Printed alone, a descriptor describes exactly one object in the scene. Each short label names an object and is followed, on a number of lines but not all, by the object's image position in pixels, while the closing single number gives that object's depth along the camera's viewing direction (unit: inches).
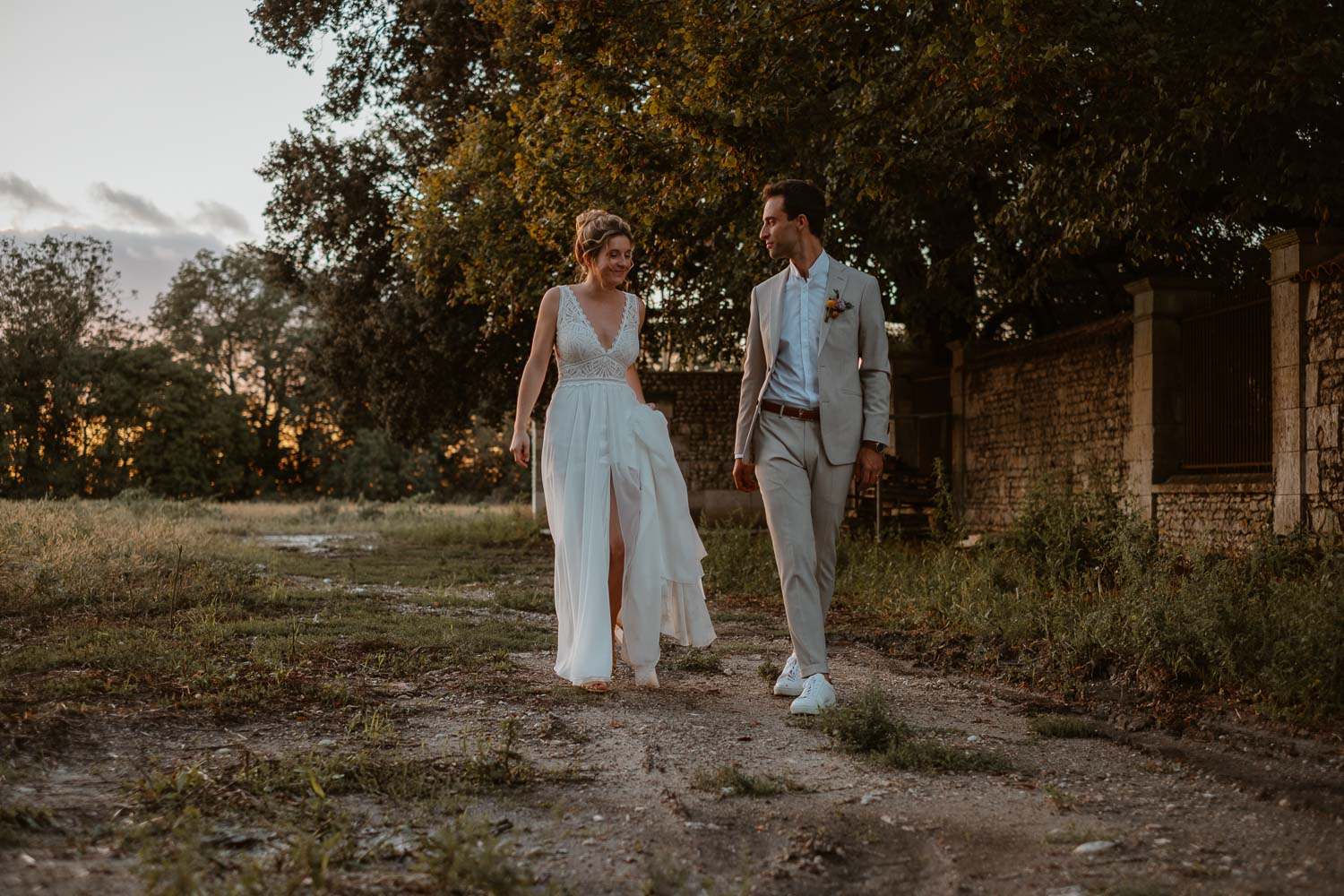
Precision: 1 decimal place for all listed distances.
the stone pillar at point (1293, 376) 387.9
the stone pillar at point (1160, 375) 488.7
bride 231.9
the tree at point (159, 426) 1770.4
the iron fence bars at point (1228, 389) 438.6
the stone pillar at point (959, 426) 700.0
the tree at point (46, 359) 1649.9
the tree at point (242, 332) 2169.0
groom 209.9
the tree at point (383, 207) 773.3
